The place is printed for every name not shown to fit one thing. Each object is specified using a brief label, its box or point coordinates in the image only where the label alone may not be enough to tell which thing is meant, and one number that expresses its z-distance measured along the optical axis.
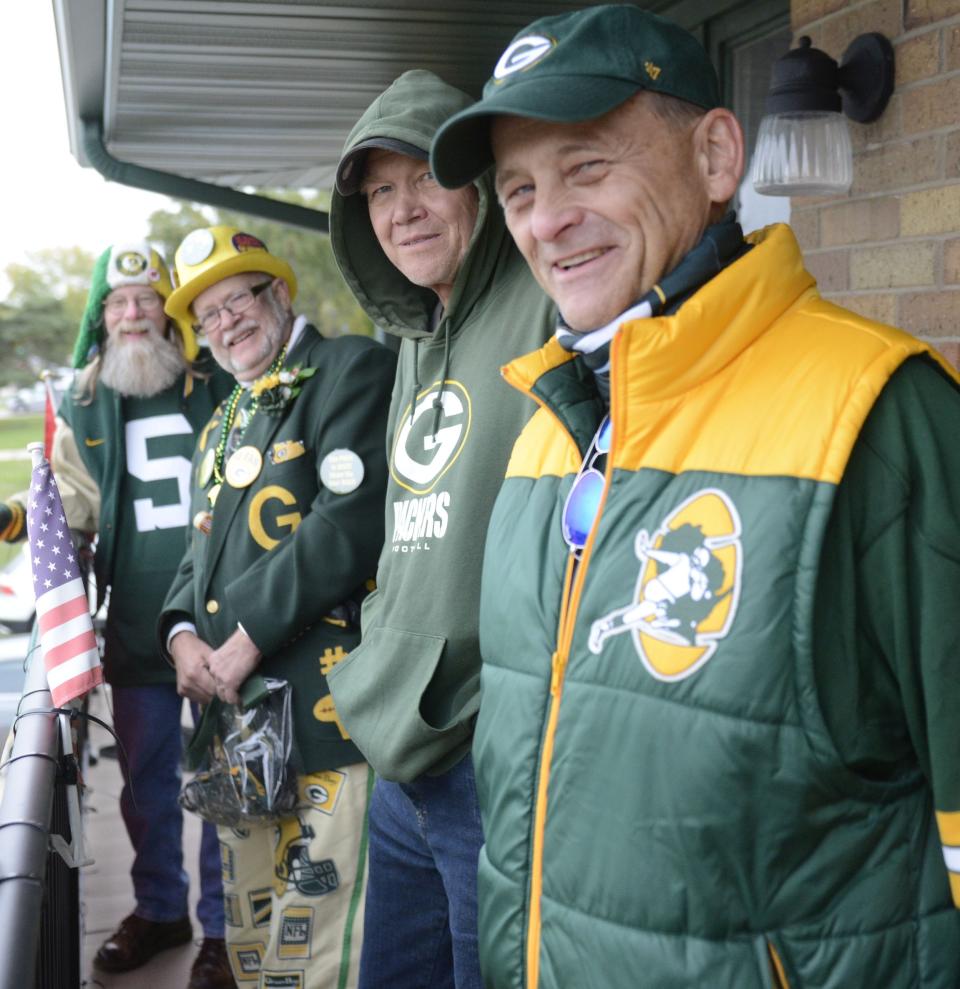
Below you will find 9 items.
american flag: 2.66
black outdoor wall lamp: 2.77
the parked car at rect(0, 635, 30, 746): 4.38
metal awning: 4.18
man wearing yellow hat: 2.93
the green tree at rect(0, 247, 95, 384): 56.28
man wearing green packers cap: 1.27
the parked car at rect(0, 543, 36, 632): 8.84
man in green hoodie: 2.13
